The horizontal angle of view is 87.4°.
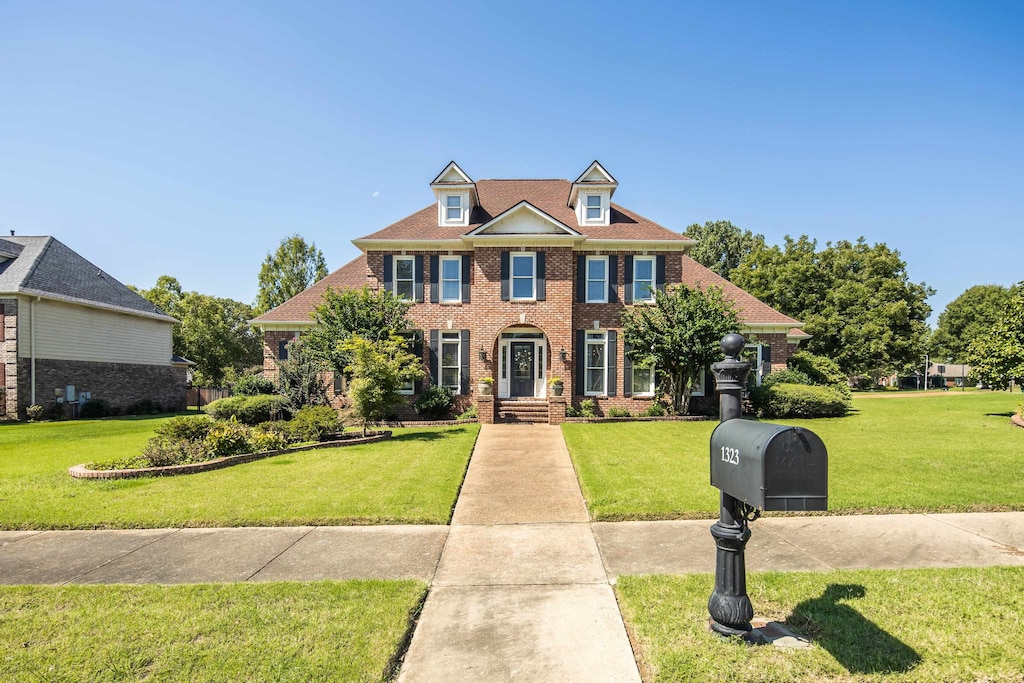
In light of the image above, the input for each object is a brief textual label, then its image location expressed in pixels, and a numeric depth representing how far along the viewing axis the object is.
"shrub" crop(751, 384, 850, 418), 18.83
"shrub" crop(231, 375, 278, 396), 21.64
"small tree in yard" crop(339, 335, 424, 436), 13.62
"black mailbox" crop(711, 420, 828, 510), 2.95
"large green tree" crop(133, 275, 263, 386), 43.03
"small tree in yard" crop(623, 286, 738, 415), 17.95
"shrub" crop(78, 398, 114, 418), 23.98
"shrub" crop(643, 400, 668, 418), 19.14
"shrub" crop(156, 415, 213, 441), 11.17
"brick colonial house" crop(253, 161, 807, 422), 19.20
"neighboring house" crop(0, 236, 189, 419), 21.52
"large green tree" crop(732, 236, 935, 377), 37.53
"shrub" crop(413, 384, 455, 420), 18.86
